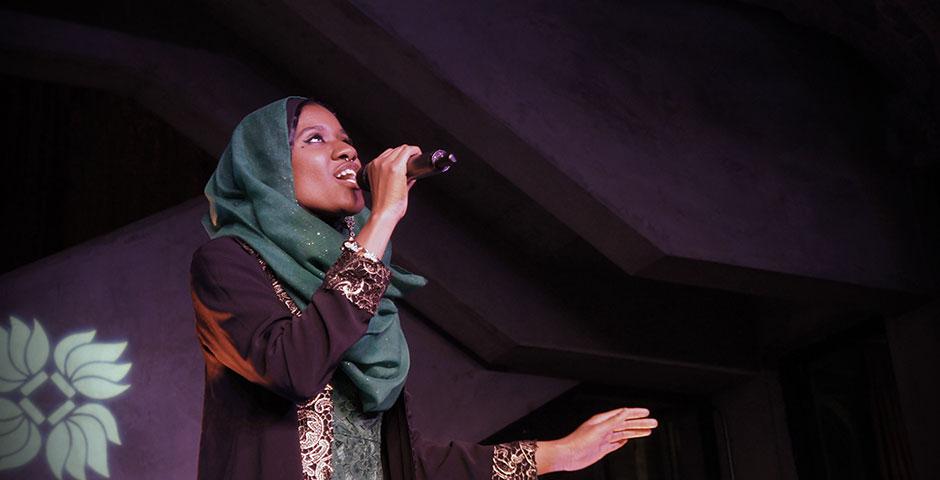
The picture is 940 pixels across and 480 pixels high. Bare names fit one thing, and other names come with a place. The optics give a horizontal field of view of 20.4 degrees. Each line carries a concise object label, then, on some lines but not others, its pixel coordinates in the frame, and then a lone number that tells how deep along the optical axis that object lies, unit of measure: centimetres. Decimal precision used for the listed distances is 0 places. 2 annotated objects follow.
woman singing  352
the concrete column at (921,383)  605
